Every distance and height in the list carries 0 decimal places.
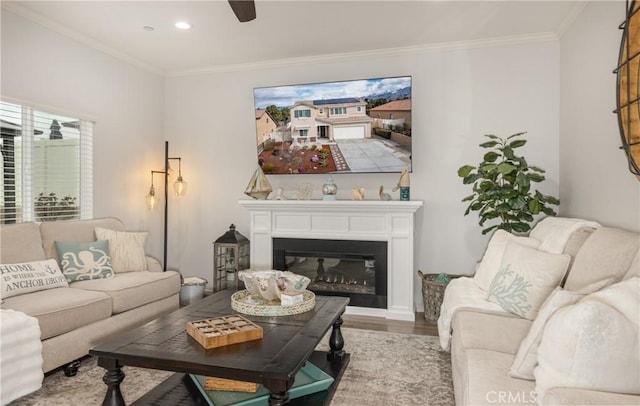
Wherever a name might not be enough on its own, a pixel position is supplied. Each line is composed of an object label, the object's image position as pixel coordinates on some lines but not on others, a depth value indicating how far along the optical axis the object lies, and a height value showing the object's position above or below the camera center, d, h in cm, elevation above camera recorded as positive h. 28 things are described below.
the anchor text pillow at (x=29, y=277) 262 -53
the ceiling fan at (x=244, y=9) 202 +99
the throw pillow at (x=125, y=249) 353 -44
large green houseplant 319 +8
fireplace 399 -67
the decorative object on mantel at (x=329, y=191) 413 +10
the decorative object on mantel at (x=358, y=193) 408 +8
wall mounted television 395 +76
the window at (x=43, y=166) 326 +30
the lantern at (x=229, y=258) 434 -63
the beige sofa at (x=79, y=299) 247 -69
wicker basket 363 -87
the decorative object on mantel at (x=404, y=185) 394 +16
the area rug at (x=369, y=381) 227 -111
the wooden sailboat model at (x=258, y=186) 429 +15
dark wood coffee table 163 -67
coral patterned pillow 218 -43
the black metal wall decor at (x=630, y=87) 210 +62
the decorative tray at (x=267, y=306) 231 -62
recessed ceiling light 352 +154
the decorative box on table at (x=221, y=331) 186 -63
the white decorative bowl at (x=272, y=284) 244 -51
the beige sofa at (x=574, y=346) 122 -51
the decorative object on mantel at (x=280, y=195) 434 +6
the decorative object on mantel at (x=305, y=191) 429 +10
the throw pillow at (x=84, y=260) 314 -49
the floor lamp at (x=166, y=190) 460 +11
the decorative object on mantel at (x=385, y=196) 402 +5
